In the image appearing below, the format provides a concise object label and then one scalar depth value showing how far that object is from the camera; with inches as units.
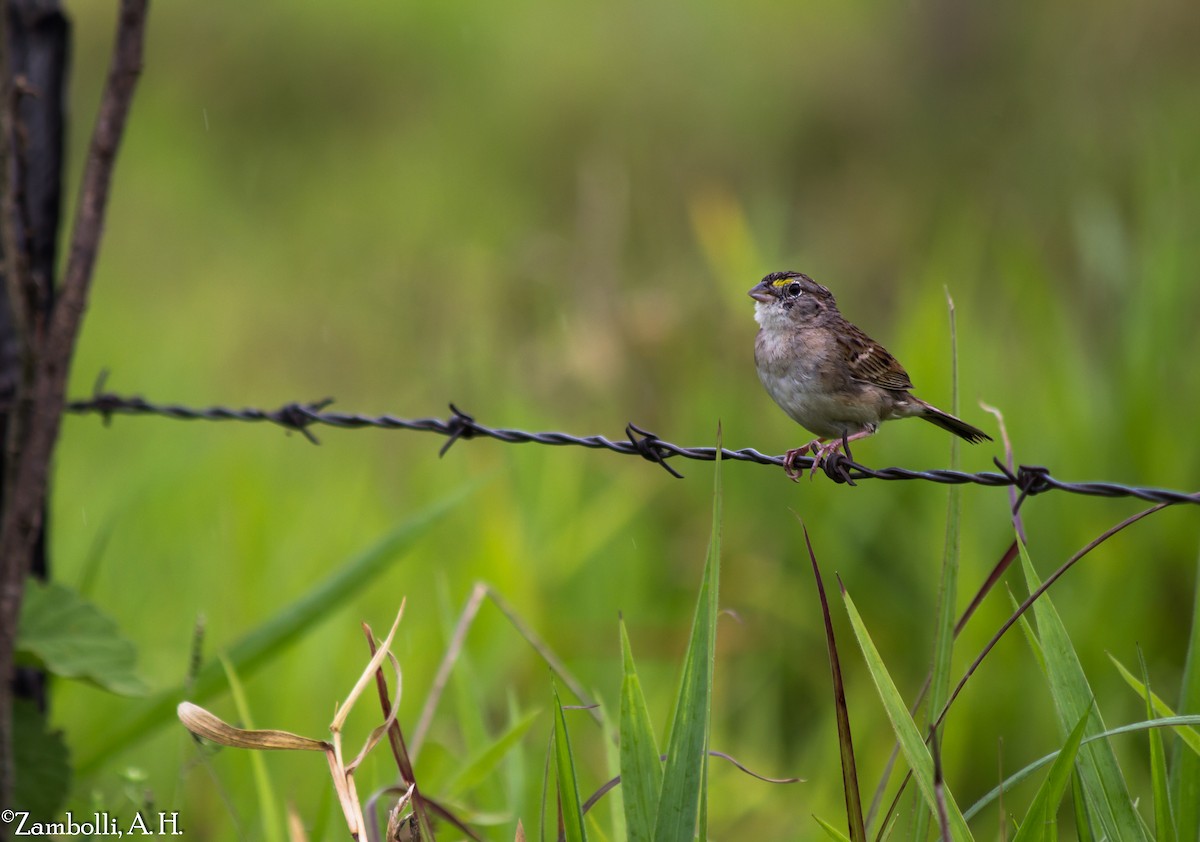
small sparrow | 243.6
